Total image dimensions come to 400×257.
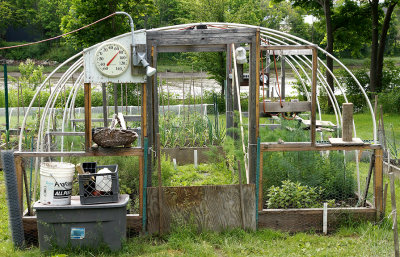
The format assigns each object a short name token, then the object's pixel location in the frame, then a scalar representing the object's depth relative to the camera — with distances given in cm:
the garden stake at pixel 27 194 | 648
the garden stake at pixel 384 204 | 673
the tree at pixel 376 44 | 1805
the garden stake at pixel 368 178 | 682
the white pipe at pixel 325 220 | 656
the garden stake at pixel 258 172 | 670
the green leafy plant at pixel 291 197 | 690
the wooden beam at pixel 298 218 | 671
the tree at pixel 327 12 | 1748
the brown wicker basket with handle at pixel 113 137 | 630
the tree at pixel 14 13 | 3988
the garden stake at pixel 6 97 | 813
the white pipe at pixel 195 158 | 993
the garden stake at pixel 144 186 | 648
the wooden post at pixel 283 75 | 1139
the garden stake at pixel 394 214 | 426
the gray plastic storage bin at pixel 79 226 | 589
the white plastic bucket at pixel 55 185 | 593
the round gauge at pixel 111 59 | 634
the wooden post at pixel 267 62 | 1019
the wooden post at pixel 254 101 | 665
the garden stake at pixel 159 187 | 629
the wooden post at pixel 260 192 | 674
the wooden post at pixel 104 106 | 863
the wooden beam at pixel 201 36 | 664
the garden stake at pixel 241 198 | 646
